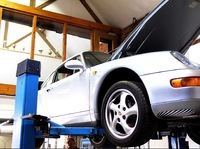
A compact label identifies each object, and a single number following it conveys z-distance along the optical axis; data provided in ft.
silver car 6.14
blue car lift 6.81
